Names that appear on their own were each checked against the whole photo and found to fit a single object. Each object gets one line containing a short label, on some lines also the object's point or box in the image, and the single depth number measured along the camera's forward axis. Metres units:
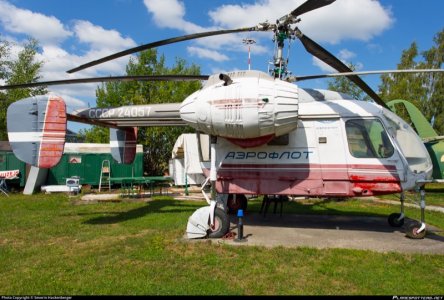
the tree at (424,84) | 31.28
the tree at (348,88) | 31.36
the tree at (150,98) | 26.88
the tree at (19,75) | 32.09
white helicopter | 6.79
